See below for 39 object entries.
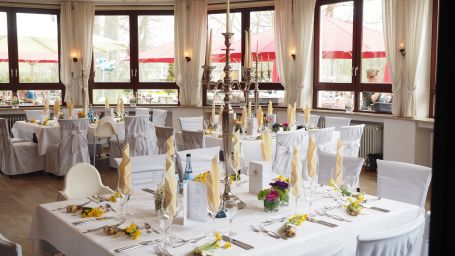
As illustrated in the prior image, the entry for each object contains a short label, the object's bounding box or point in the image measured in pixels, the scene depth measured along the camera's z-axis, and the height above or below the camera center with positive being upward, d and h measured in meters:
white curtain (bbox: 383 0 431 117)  7.37 +0.65
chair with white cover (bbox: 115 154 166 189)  3.81 -0.63
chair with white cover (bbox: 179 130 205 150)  6.10 -0.63
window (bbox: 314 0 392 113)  8.46 +0.60
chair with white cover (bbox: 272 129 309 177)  5.78 -0.71
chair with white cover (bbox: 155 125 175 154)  6.94 -0.66
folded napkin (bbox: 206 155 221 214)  2.49 -0.51
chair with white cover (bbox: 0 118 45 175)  7.51 -1.05
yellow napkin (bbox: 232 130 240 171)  3.58 -0.49
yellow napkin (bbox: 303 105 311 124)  7.09 -0.36
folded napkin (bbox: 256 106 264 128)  6.69 -0.39
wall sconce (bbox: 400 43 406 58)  7.63 +0.64
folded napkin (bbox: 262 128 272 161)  3.73 -0.44
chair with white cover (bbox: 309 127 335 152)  6.18 -0.60
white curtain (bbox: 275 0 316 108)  9.27 +0.87
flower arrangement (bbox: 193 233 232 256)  2.16 -0.72
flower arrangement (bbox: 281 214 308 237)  2.42 -0.70
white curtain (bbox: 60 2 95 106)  10.49 +0.99
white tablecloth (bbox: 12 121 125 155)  7.43 -0.68
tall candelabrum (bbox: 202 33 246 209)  2.90 -0.16
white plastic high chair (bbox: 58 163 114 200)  3.52 -0.69
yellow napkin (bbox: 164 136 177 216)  2.39 -0.50
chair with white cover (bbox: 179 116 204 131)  7.60 -0.53
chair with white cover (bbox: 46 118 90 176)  7.26 -0.86
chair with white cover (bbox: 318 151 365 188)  3.85 -0.62
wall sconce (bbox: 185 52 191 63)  10.62 +0.72
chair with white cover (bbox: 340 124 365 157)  6.58 -0.65
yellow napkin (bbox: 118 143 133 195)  2.72 -0.49
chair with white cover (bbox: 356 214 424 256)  2.02 -0.66
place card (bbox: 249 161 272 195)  3.18 -0.56
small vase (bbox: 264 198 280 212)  2.81 -0.67
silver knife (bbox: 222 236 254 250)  2.26 -0.73
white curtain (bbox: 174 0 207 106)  10.49 +0.99
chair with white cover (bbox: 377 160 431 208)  3.44 -0.67
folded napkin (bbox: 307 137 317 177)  3.09 -0.44
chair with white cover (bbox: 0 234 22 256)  2.12 -0.70
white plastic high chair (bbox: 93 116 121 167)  7.67 -0.62
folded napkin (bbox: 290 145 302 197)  2.90 -0.52
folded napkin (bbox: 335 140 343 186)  3.08 -0.51
